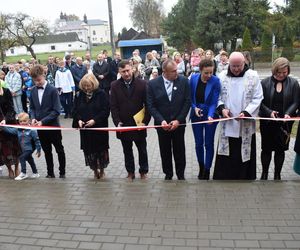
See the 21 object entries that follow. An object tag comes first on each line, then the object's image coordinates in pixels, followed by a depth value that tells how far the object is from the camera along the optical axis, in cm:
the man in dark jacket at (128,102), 603
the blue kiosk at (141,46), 2514
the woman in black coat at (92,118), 609
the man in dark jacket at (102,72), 1395
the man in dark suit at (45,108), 632
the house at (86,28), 14338
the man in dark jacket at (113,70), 1432
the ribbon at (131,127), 557
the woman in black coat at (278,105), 557
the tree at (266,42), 3678
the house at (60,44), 12669
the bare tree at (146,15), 7669
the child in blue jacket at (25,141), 646
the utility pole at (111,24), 1852
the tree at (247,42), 3481
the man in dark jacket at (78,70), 1385
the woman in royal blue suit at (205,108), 575
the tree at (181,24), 4803
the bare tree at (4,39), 5208
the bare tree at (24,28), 5700
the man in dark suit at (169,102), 580
